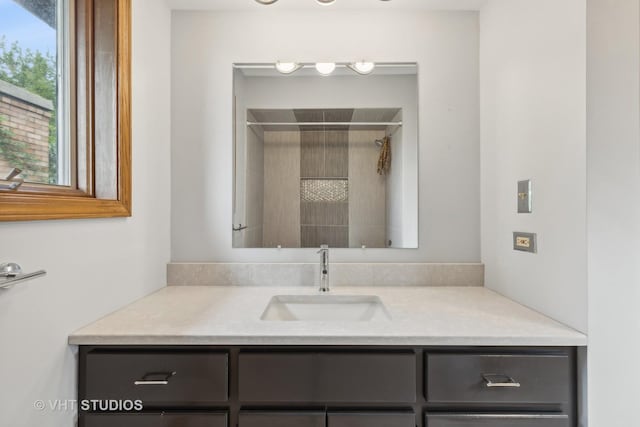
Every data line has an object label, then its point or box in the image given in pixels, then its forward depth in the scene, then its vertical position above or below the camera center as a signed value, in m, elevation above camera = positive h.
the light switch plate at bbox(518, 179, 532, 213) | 1.33 +0.05
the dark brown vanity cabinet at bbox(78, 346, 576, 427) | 1.04 -0.54
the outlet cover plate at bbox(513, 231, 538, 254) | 1.30 -0.13
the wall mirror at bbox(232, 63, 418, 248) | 1.74 +0.28
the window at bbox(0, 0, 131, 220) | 1.01 +0.36
